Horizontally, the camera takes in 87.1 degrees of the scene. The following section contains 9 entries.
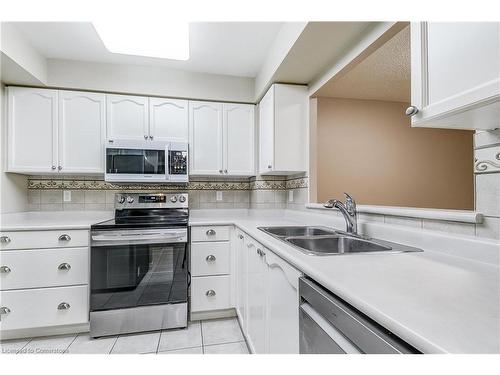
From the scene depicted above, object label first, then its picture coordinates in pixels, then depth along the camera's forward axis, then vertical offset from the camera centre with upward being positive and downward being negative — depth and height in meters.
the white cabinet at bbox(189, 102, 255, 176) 2.66 +0.52
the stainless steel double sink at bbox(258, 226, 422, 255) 1.25 -0.30
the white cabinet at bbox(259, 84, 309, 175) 2.34 +0.54
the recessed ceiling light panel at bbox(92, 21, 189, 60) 1.52 +0.94
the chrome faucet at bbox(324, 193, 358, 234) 1.56 -0.16
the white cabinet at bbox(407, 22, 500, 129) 0.67 +0.33
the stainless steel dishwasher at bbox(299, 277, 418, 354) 0.55 -0.35
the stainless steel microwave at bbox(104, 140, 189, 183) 2.37 +0.26
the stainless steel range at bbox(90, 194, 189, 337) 2.05 -0.70
